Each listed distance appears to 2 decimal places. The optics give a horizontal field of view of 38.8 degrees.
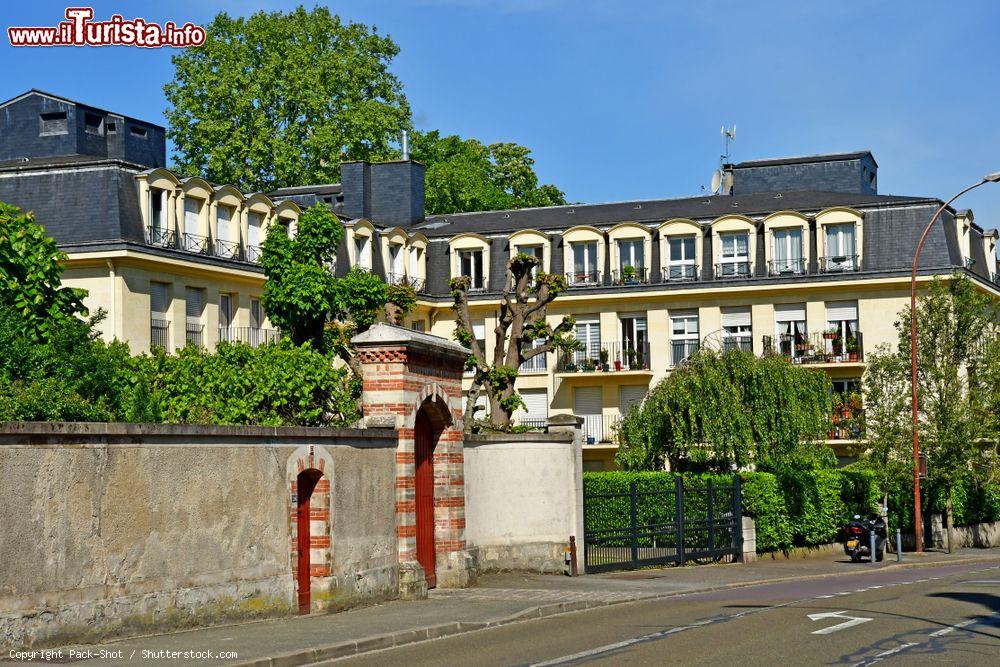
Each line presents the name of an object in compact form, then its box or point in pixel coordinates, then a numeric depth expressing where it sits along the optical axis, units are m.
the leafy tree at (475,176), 73.19
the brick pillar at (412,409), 22.91
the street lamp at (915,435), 39.66
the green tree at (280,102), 64.94
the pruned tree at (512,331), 32.84
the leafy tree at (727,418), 40.69
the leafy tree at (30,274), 28.95
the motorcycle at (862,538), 37.41
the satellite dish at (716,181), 68.70
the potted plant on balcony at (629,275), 56.56
